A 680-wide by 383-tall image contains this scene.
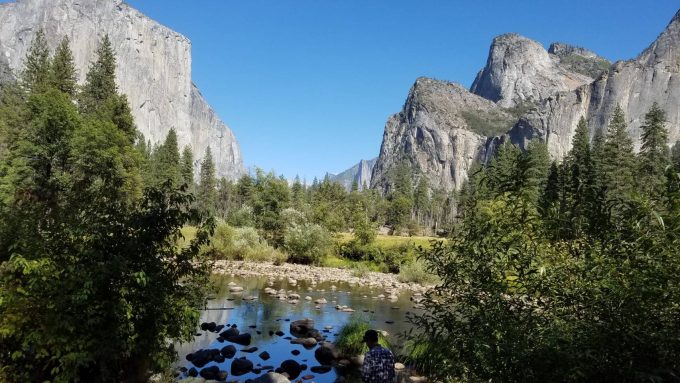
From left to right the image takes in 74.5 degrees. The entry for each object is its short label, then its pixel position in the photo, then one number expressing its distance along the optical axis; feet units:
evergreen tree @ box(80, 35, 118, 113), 166.50
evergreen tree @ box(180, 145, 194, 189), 296.71
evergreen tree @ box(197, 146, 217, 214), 333.83
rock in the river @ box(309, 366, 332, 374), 51.98
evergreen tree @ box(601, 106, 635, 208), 161.79
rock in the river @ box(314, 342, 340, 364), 55.93
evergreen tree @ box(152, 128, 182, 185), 276.41
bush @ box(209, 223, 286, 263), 150.92
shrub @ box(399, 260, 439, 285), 128.06
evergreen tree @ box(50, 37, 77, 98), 152.58
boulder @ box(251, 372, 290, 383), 43.45
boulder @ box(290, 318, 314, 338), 68.80
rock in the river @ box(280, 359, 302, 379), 50.52
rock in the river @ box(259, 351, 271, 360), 56.03
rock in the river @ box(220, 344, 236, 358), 56.13
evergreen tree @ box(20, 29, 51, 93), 146.30
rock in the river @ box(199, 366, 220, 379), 46.77
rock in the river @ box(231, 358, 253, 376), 50.03
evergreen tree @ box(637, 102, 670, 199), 157.84
